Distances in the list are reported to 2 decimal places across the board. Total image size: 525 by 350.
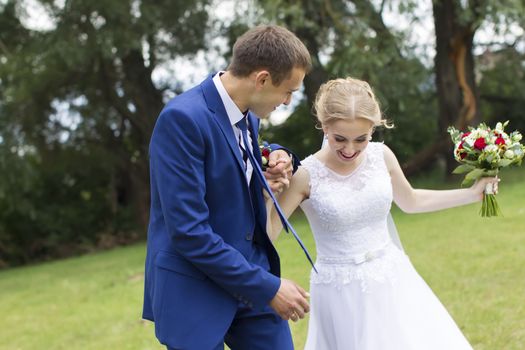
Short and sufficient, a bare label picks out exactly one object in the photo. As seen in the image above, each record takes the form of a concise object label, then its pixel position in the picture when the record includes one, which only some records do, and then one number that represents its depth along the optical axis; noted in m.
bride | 3.64
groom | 2.71
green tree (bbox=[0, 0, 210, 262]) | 15.59
